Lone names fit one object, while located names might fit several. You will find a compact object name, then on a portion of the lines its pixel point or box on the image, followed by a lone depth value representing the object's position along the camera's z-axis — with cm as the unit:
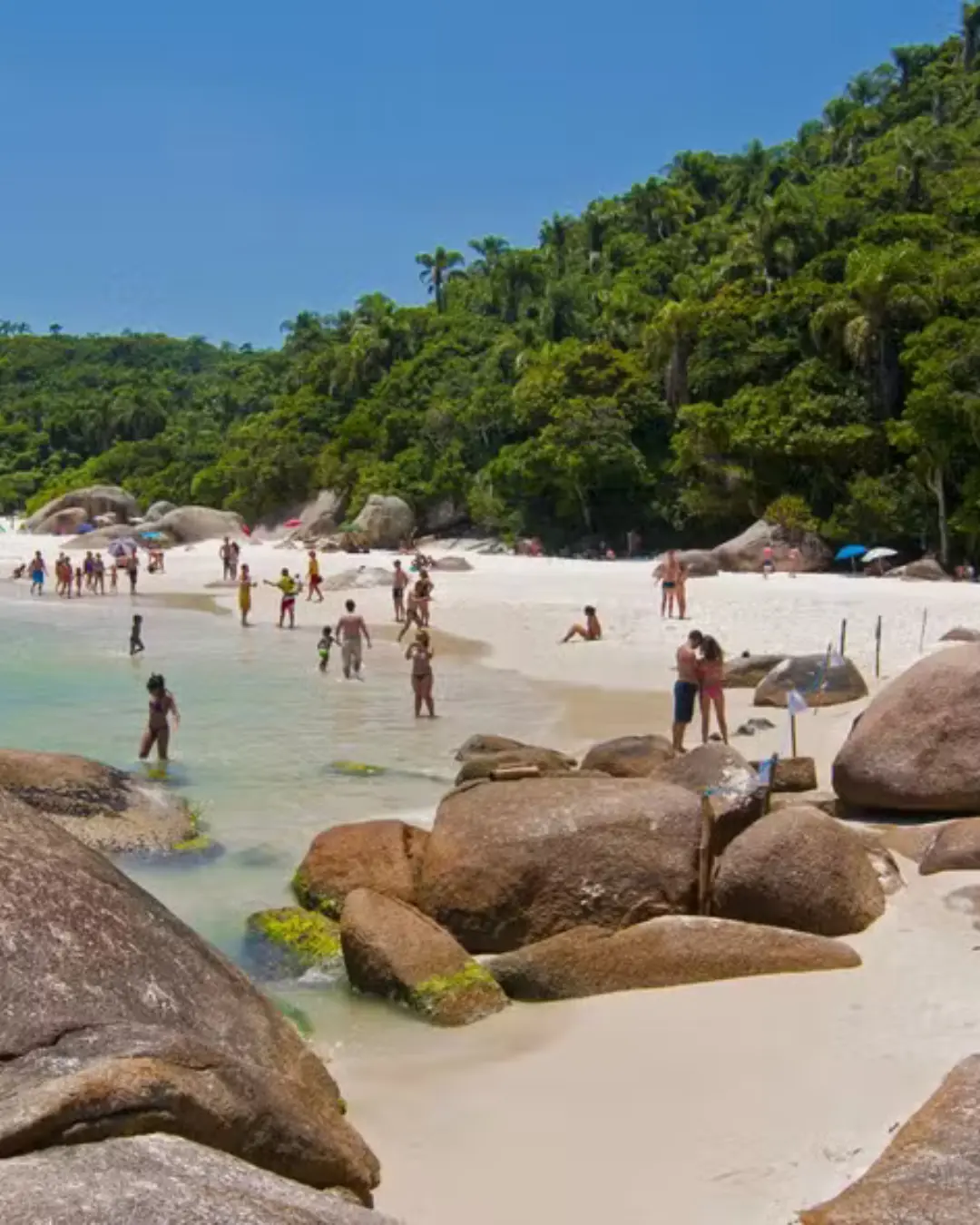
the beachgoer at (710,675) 1460
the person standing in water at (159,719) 1518
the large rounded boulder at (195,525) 6662
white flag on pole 1212
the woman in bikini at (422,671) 1836
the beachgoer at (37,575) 4584
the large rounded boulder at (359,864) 900
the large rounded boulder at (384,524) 5934
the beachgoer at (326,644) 2314
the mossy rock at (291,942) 849
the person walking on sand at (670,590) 2869
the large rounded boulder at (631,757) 1297
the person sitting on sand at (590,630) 2647
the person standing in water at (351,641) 2275
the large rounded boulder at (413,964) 741
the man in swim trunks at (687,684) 1434
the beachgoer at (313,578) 3781
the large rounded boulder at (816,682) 1670
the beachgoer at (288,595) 3206
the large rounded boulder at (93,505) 7738
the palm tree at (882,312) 4238
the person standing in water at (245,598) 3334
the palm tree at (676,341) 5100
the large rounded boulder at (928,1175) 418
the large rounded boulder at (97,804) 1116
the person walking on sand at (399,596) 3278
